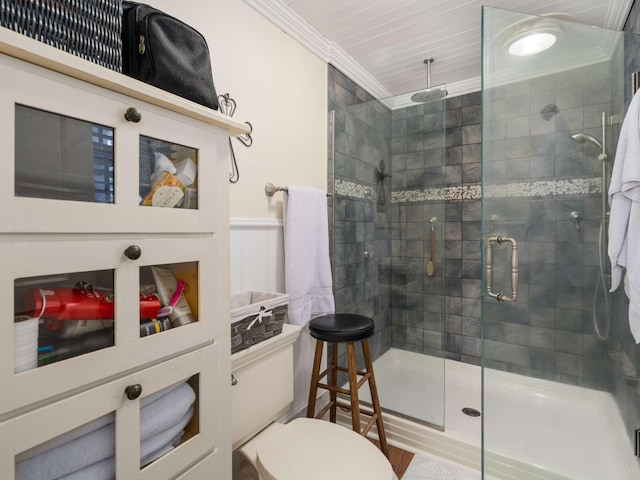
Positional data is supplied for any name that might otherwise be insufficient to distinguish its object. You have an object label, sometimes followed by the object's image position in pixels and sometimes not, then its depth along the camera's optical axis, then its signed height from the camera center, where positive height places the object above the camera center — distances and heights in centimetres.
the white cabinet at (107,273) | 52 -7
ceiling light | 136 +81
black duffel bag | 75 +44
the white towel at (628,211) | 116 +9
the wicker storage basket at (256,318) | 117 -32
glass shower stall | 137 -14
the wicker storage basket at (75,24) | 56 +39
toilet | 101 -73
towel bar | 168 +24
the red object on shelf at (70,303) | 56 -12
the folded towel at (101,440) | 56 -39
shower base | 136 -89
